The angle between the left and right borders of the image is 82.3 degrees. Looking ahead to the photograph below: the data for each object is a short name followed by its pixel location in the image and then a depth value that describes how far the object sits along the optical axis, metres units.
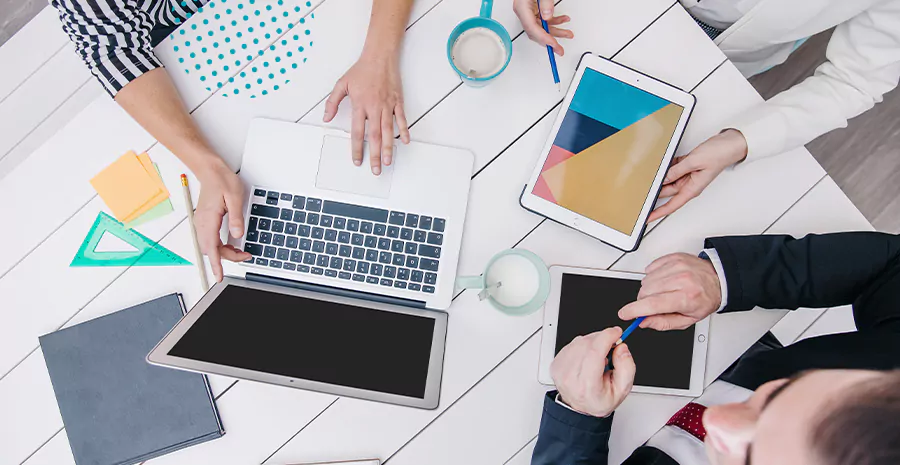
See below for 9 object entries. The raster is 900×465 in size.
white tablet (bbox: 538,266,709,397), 0.86
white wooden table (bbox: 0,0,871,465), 0.89
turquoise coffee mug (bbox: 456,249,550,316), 0.86
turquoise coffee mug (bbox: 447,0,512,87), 0.88
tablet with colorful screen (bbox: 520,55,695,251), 0.87
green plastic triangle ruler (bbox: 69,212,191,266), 0.90
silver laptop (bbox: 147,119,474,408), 0.77
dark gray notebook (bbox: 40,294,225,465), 0.87
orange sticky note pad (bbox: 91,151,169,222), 0.90
